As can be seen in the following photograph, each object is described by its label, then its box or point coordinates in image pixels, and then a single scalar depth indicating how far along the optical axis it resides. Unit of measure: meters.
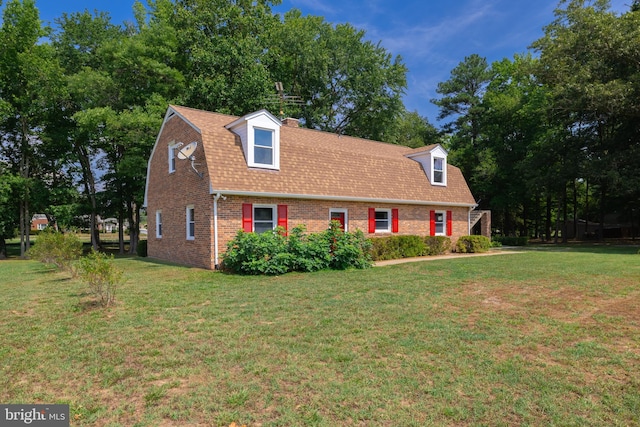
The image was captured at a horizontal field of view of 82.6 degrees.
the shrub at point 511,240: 26.59
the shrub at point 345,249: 11.83
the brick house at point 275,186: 12.51
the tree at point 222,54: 23.61
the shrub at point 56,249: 11.09
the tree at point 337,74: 29.17
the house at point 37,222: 67.04
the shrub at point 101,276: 6.56
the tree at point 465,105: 34.22
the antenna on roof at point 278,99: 21.20
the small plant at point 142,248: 19.05
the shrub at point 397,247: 15.04
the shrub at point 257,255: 10.73
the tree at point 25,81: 22.89
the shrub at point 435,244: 17.34
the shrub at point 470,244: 18.81
